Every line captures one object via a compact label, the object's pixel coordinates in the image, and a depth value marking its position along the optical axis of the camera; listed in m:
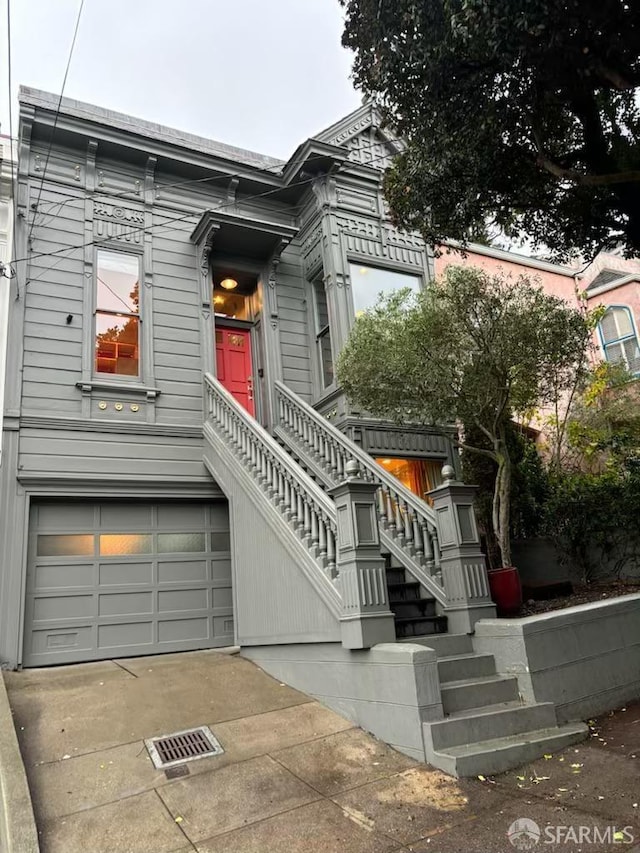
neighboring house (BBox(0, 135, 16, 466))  9.40
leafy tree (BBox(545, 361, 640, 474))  12.87
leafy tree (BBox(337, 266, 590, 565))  8.02
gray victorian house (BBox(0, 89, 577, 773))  6.12
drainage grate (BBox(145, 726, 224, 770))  5.03
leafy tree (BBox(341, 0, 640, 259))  5.24
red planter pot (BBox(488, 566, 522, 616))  7.20
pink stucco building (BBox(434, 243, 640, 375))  18.03
